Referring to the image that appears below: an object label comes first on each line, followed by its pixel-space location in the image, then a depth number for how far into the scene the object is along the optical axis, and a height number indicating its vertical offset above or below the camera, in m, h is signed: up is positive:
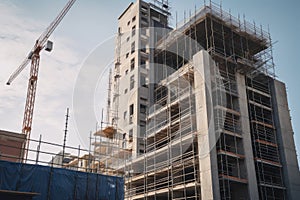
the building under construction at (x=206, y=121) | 27.51 +10.37
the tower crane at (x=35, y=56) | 46.00 +24.90
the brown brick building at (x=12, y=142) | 23.06 +6.02
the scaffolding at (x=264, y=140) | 29.30 +8.10
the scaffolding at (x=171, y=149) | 28.66 +7.29
